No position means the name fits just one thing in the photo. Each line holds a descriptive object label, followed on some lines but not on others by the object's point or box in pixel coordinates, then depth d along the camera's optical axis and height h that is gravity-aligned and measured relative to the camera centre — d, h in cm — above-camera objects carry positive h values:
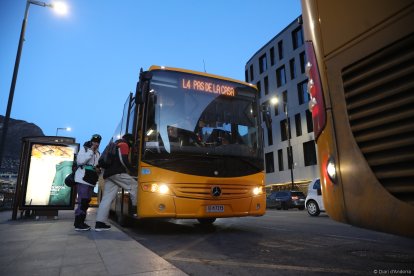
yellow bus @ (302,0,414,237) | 171 +62
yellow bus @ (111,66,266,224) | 607 +124
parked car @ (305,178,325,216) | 1322 +39
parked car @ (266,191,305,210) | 2105 +70
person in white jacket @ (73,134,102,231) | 686 +63
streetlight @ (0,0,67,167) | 1072 +564
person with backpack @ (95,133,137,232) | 663 +73
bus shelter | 1001 +112
